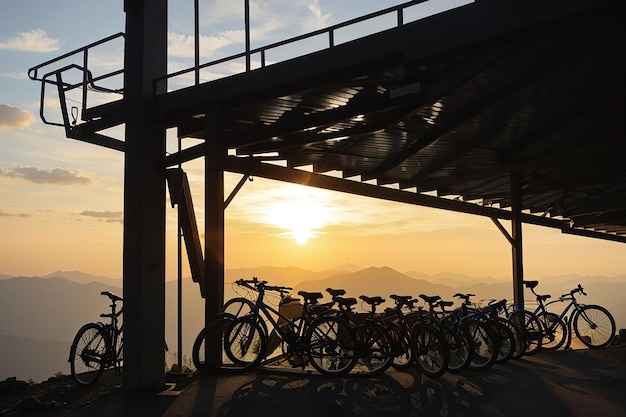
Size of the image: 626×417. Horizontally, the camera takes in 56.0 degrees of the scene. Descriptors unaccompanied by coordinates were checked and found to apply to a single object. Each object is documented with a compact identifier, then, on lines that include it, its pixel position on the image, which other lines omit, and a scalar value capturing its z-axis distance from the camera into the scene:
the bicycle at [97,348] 7.63
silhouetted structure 5.57
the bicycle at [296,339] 6.84
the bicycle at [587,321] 9.98
